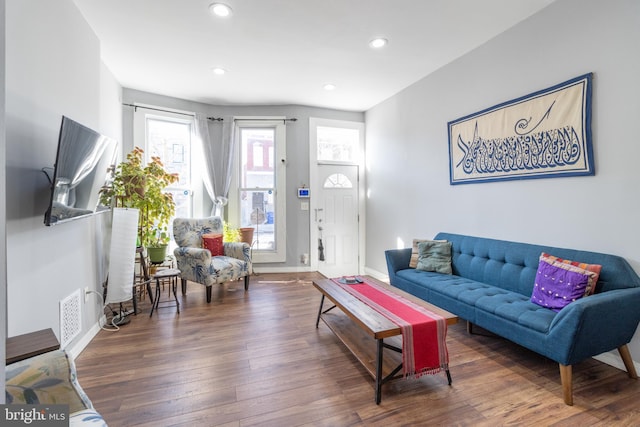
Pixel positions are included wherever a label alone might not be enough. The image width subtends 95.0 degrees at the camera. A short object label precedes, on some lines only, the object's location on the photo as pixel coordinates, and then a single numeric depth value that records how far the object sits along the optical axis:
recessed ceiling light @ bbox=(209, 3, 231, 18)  2.38
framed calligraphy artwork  2.23
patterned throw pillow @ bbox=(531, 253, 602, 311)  1.98
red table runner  1.83
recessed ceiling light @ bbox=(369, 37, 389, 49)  2.89
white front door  5.01
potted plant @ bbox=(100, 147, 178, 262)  3.18
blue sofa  1.75
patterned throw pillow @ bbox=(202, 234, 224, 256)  3.99
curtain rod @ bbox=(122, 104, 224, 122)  4.15
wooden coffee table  1.81
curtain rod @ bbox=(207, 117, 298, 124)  4.86
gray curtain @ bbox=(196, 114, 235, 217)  4.64
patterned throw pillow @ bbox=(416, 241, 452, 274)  3.17
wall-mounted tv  1.83
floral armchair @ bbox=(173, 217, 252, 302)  3.50
